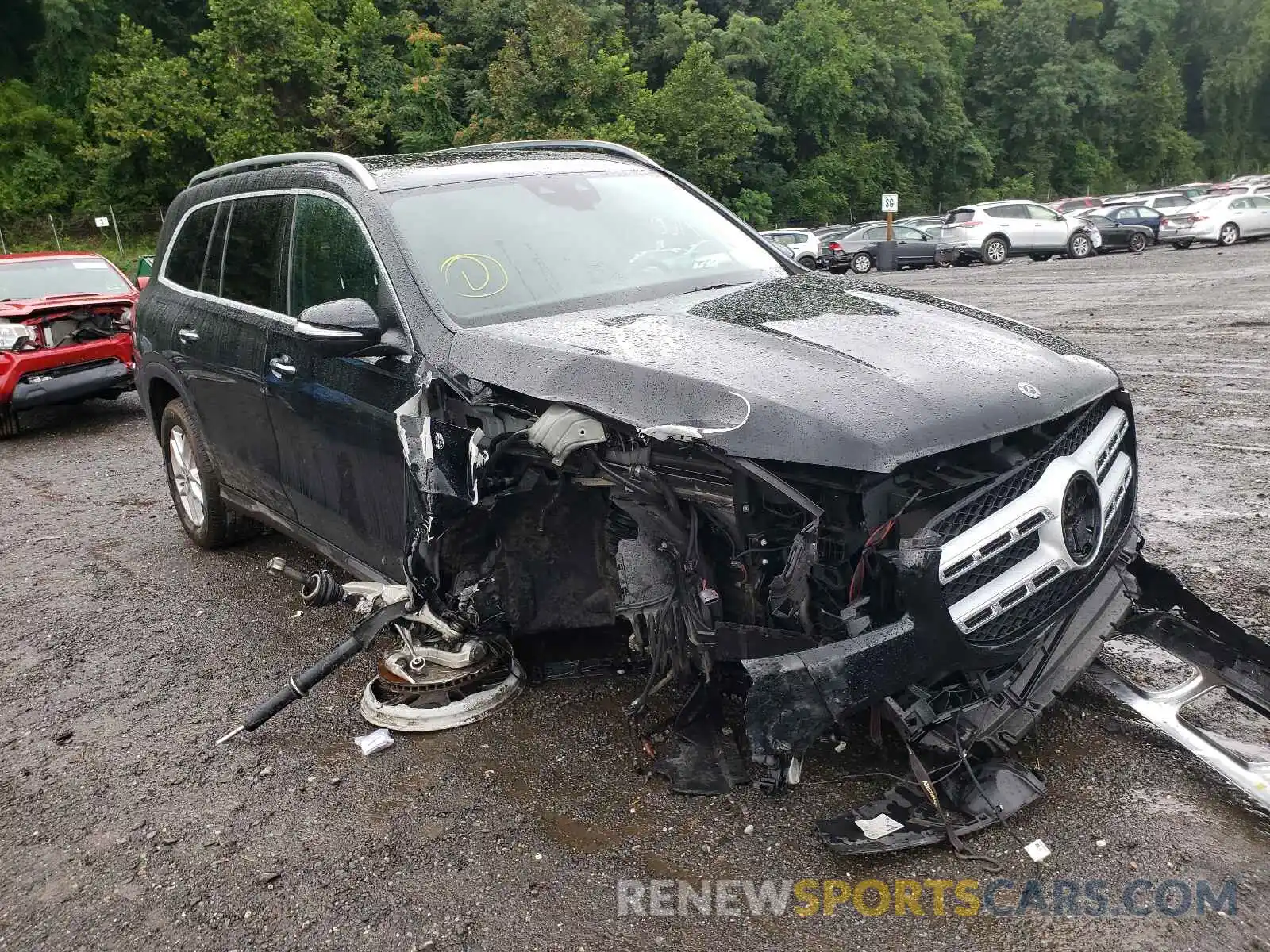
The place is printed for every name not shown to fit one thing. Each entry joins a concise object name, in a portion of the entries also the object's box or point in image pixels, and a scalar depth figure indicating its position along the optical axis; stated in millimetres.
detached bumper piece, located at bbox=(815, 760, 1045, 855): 2535
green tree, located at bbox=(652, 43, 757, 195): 41156
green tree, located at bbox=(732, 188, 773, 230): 43219
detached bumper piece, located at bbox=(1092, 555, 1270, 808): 2672
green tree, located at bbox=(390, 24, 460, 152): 38750
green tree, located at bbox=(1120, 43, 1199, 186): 68062
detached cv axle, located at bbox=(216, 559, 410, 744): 3318
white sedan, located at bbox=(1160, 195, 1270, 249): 26062
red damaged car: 8930
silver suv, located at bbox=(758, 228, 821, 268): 28578
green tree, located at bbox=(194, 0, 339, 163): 35062
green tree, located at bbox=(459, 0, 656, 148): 35938
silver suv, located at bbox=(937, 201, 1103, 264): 26406
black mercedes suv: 2449
